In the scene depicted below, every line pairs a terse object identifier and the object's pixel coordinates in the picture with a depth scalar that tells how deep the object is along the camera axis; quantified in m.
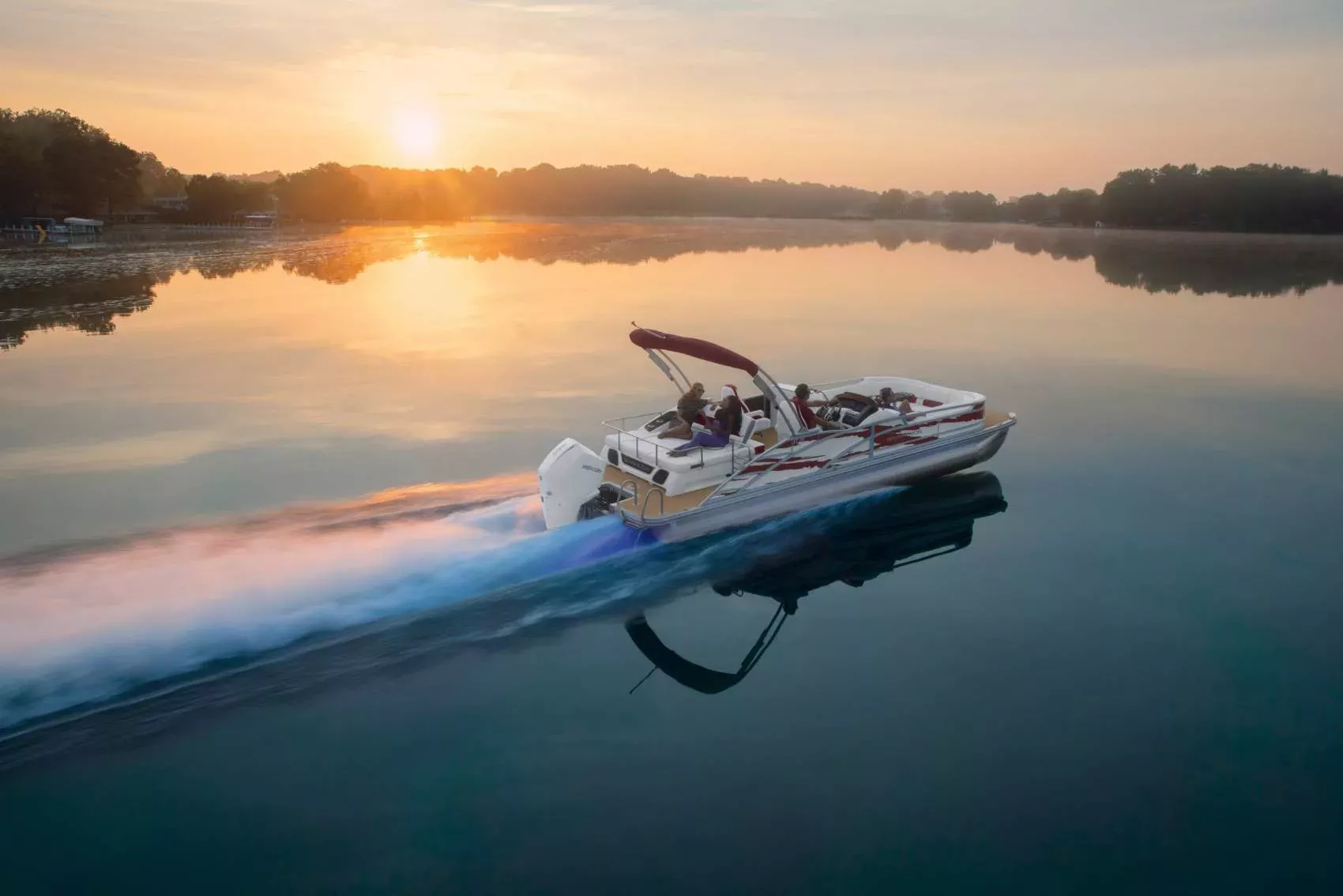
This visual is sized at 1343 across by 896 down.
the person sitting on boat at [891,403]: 16.50
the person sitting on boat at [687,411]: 14.05
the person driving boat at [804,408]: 14.70
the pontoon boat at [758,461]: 13.11
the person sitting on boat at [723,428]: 13.91
